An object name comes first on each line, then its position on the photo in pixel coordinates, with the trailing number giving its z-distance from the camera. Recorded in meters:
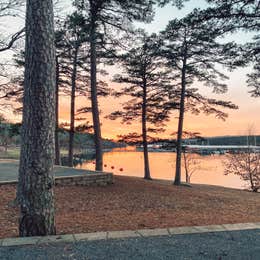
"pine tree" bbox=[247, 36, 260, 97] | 8.14
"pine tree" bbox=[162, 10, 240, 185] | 12.41
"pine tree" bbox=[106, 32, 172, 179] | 14.66
